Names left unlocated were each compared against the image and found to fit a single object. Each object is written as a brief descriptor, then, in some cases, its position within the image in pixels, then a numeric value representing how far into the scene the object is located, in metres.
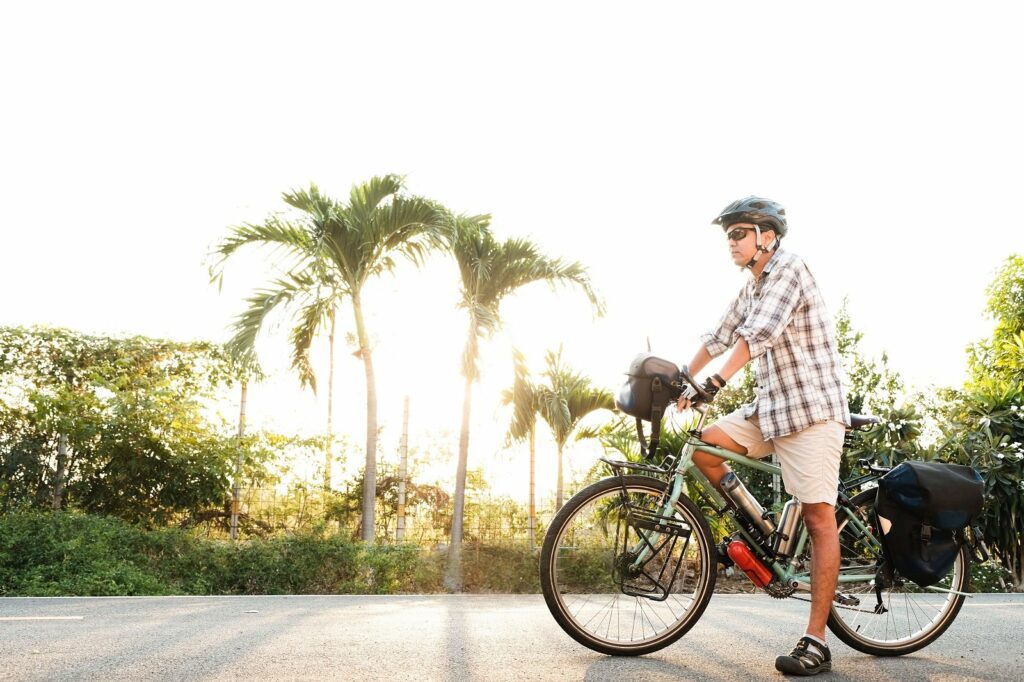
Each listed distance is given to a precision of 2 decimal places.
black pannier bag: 3.70
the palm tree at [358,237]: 12.27
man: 3.51
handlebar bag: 3.62
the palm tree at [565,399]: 13.37
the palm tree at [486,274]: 12.73
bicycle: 3.60
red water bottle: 3.64
